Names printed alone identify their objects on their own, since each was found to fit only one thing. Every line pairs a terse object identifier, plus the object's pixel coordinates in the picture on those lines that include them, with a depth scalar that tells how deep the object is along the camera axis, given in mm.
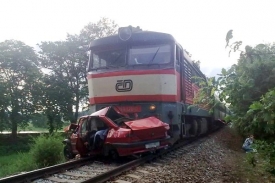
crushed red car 7188
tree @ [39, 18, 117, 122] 29203
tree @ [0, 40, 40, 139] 26953
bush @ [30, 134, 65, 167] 9086
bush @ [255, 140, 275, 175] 4543
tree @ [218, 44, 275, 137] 3984
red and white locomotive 8523
